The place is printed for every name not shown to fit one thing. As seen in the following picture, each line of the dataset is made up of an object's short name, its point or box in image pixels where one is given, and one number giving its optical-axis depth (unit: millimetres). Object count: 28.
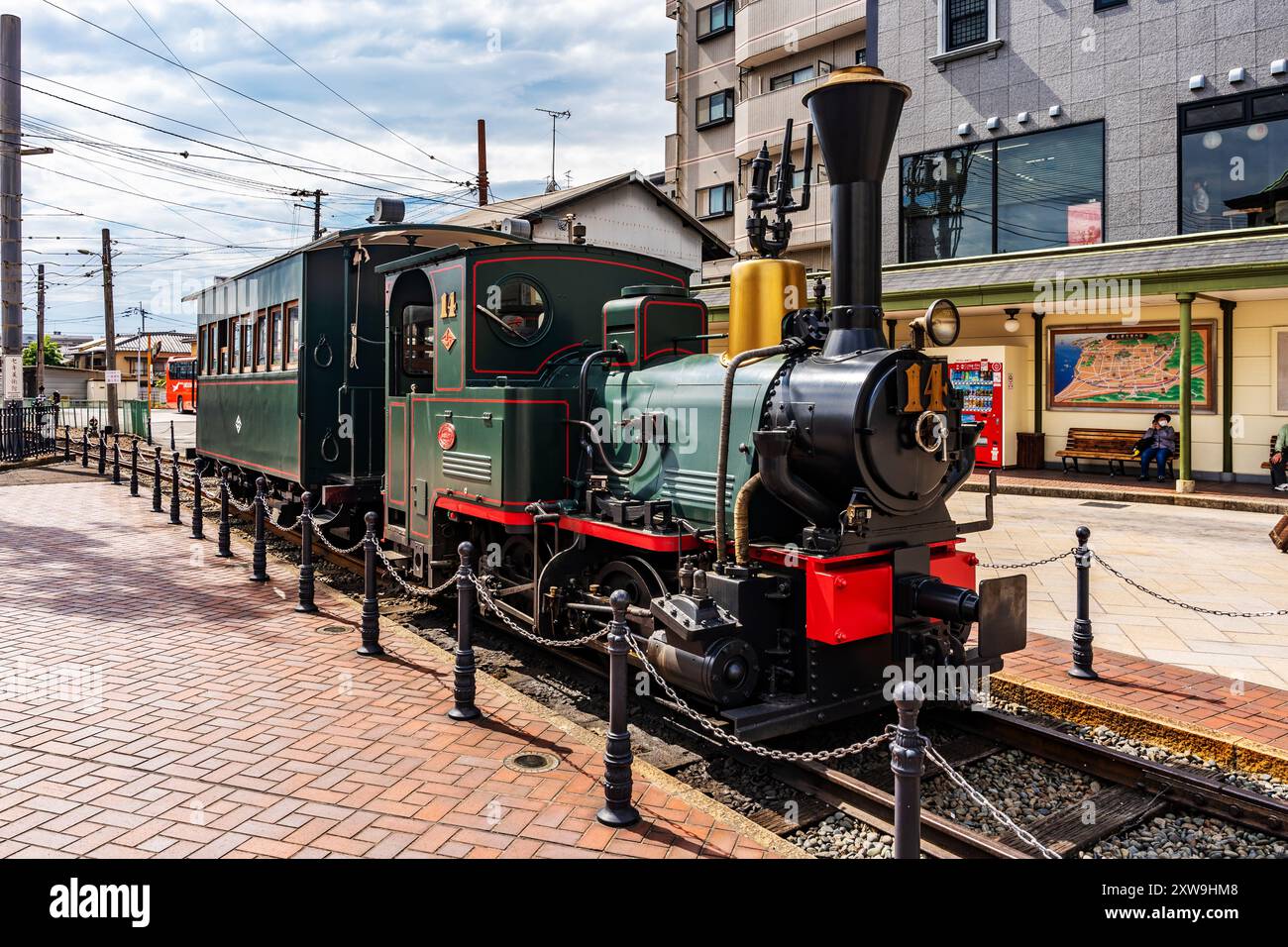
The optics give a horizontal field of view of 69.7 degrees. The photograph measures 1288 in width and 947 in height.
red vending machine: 18438
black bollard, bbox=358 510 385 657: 6762
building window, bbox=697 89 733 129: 32312
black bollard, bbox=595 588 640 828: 4137
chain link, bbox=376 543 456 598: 7232
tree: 74238
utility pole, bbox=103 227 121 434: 29750
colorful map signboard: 16453
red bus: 45031
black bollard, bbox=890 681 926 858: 3191
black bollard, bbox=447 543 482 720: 5473
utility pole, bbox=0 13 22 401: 15695
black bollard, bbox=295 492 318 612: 7754
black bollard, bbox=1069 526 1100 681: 6027
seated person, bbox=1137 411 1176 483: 16312
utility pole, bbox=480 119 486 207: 30953
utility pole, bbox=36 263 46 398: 20906
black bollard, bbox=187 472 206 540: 11664
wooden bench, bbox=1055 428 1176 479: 17297
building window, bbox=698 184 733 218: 32366
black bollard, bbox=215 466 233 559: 10320
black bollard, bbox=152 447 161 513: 13789
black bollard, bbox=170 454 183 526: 12641
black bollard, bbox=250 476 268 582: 9117
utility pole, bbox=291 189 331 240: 32888
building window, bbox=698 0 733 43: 32125
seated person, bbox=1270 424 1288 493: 14578
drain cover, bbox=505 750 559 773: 4738
